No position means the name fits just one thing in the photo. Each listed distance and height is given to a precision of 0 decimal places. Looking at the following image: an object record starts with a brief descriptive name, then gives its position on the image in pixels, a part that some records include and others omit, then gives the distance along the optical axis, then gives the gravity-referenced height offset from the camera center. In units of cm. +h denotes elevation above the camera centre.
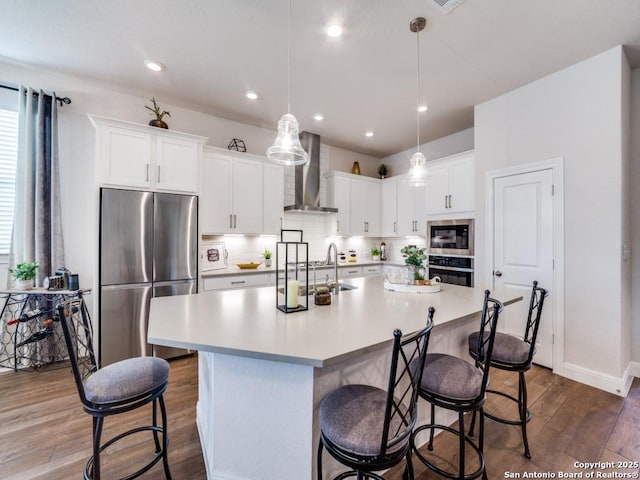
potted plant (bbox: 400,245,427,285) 230 -18
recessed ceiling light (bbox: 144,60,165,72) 264 +176
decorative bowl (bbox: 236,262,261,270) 376 -34
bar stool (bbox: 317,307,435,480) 97 -72
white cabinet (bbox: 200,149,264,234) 348 +65
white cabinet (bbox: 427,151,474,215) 367 +82
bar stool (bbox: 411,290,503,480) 131 -72
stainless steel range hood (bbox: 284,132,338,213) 447 +110
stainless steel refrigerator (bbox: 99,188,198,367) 272 -21
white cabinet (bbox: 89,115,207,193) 275 +94
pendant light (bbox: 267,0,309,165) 190 +74
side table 269 -90
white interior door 279 +0
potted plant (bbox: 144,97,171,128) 309 +139
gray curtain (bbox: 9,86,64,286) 271 +55
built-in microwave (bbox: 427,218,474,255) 361 +8
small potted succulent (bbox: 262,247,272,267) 408 -25
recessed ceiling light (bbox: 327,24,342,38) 216 +173
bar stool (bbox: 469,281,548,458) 166 -73
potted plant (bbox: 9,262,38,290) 255 -31
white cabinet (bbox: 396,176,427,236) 441 +54
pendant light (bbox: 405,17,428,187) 245 +64
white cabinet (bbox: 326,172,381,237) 468 +72
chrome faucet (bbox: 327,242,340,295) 206 -33
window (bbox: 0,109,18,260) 277 +74
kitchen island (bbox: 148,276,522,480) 112 -63
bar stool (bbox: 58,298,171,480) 122 -70
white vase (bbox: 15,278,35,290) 256 -41
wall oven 358 -38
